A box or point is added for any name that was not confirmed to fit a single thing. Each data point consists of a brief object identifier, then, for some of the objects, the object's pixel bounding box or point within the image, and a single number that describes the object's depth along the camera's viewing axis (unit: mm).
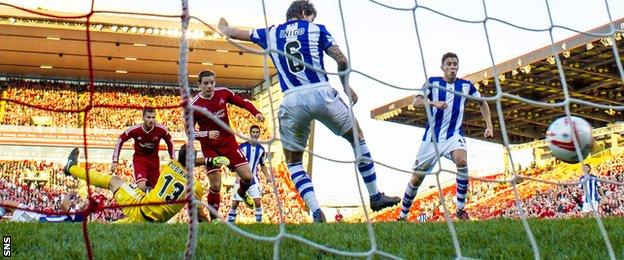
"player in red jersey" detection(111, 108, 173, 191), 7551
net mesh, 2240
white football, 3928
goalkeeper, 5629
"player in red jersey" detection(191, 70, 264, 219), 6570
